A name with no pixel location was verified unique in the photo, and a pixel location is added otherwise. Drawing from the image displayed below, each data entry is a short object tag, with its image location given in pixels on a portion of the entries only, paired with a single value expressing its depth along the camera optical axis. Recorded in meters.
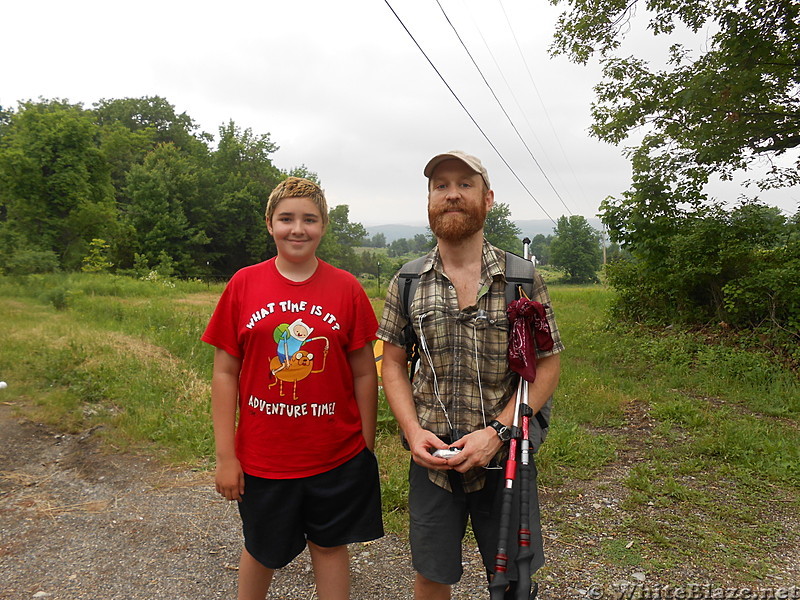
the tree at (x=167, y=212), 37.56
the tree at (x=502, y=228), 79.81
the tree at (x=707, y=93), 7.30
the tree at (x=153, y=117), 52.72
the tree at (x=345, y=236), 64.54
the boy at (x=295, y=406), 2.14
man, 2.09
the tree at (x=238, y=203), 42.09
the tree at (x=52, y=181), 27.02
